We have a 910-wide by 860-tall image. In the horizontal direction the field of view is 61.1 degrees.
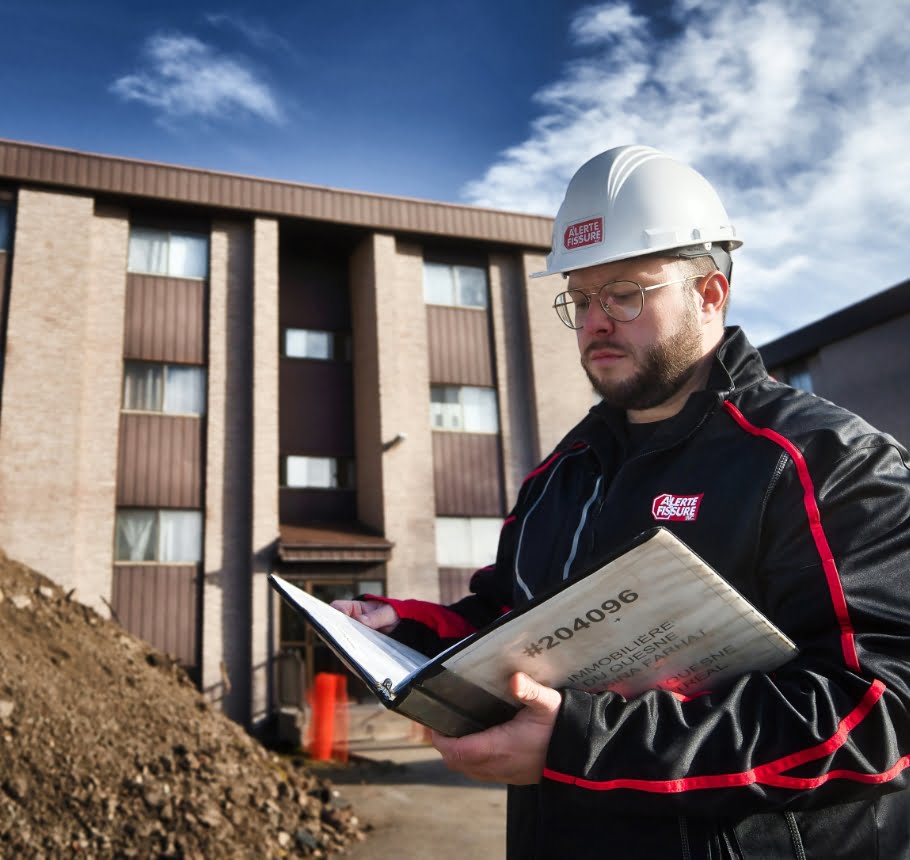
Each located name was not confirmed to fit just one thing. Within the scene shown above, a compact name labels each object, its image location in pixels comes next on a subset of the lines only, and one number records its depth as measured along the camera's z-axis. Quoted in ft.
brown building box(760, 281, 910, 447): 70.28
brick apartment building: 56.65
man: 4.86
